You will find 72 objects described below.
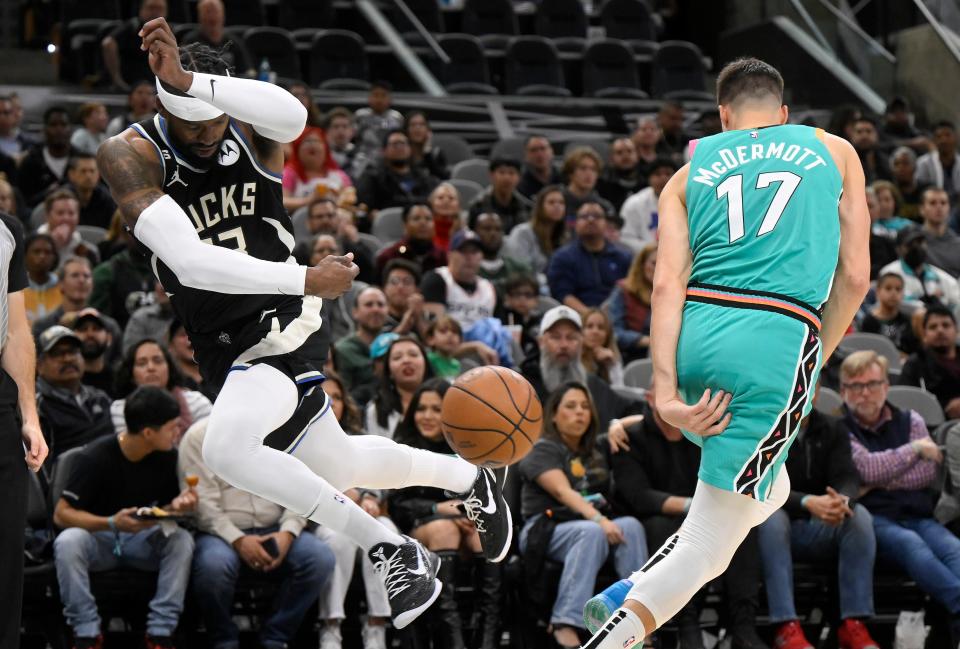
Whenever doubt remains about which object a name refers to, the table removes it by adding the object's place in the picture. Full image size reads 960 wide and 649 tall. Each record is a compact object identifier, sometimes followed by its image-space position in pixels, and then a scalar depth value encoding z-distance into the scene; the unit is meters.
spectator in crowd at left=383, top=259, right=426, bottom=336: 9.62
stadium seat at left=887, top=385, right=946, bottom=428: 9.19
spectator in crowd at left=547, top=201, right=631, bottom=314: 10.74
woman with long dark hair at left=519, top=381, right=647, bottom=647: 7.41
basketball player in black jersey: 4.77
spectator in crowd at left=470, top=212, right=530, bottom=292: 10.73
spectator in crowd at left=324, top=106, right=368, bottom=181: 12.80
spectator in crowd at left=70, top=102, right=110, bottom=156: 12.38
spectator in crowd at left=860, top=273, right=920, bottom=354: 10.55
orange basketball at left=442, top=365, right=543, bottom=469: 5.62
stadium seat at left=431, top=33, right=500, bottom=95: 16.42
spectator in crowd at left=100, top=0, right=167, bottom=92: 13.98
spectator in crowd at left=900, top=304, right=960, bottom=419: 9.62
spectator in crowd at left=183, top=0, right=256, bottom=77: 13.27
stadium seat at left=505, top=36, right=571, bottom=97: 16.64
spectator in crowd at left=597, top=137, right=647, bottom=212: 12.93
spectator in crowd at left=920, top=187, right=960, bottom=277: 11.97
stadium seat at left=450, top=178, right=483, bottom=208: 12.42
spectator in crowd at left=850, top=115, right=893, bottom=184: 13.84
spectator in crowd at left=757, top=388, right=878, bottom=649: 7.54
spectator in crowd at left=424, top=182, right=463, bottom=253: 11.05
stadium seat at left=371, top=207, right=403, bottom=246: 11.51
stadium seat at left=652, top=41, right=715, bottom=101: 16.91
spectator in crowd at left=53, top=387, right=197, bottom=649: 7.09
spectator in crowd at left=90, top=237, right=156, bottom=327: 9.73
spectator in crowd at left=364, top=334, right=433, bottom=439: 8.29
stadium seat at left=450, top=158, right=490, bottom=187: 13.27
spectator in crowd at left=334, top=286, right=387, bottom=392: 9.05
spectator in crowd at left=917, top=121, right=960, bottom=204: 13.89
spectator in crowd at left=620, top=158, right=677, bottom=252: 11.91
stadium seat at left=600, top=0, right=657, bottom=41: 18.12
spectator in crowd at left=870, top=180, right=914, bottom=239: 12.20
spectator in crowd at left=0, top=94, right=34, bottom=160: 12.63
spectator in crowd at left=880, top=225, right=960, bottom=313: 11.09
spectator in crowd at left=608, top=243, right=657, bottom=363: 10.07
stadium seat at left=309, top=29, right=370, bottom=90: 15.81
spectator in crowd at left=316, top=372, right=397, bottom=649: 7.39
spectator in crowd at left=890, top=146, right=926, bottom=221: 13.15
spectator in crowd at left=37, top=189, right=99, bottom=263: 10.14
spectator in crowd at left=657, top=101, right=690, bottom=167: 14.22
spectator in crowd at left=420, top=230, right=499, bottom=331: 10.02
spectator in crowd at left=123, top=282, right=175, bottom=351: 9.14
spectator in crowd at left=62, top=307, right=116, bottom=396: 8.68
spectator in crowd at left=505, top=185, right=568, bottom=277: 11.28
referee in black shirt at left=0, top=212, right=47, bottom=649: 4.90
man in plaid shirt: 7.79
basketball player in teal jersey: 4.62
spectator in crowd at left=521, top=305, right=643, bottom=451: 8.88
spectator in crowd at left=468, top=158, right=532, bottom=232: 11.70
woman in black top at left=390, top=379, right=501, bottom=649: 7.34
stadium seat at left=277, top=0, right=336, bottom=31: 16.69
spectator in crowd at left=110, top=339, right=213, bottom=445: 8.03
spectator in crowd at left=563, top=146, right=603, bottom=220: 11.84
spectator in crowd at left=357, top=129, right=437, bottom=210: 12.27
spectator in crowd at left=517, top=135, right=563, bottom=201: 12.72
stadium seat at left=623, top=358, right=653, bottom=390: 9.43
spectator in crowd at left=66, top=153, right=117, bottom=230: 11.20
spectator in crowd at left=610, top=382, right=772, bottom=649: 7.44
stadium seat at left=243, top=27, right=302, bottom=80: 15.40
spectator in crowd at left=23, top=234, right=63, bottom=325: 9.57
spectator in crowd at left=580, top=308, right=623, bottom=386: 9.39
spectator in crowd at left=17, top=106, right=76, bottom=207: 11.96
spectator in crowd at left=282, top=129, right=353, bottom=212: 11.72
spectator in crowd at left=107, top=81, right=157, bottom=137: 12.40
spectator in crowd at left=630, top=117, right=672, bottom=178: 13.64
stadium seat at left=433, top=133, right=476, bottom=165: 14.12
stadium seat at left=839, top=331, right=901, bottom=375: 10.00
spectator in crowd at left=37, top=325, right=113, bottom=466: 8.02
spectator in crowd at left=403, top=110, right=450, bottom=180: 12.88
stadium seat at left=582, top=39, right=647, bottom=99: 16.81
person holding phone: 7.23
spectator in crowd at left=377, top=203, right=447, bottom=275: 10.70
